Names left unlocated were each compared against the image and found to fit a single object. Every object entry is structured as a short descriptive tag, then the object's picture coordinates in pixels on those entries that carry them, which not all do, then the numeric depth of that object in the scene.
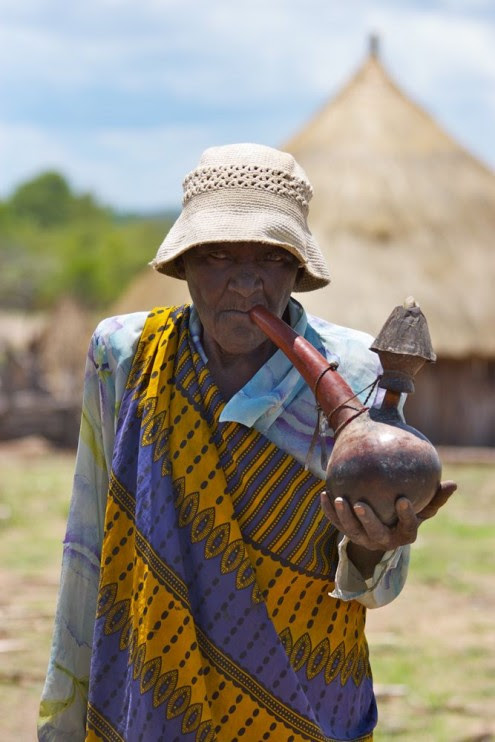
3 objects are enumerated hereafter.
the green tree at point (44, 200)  104.56
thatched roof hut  16.38
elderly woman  2.35
